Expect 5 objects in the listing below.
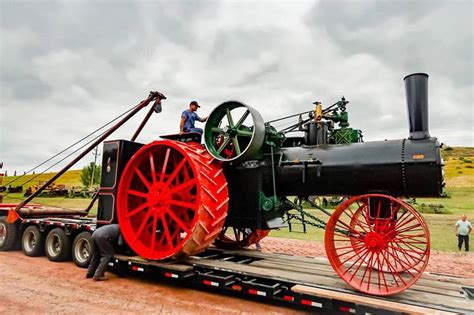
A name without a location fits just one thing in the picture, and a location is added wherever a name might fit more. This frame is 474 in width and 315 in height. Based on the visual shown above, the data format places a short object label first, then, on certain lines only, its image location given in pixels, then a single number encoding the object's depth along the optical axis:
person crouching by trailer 7.24
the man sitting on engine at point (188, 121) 8.11
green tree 50.35
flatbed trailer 4.55
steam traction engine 5.30
